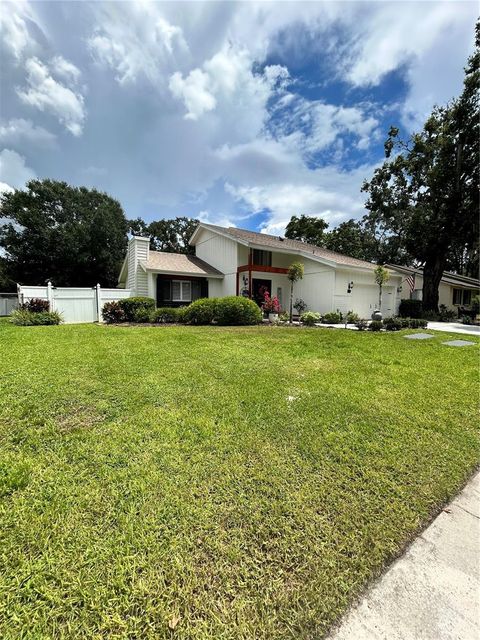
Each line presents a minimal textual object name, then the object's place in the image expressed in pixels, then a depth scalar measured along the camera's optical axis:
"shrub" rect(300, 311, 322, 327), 13.39
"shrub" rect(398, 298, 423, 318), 19.41
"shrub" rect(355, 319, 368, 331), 11.99
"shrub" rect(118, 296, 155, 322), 13.08
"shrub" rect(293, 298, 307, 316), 16.70
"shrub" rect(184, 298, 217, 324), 12.06
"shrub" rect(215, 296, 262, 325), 12.04
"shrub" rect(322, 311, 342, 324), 14.20
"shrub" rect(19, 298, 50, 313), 12.06
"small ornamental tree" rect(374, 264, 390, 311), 14.98
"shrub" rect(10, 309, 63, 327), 11.11
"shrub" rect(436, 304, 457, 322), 18.45
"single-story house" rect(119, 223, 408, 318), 15.66
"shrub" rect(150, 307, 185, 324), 12.69
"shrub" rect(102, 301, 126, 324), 12.73
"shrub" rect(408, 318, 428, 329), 12.74
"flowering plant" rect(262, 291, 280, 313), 14.51
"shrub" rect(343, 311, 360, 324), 14.65
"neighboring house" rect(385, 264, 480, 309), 23.03
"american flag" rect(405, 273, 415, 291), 17.94
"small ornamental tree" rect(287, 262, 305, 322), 14.24
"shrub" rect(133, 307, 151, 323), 12.73
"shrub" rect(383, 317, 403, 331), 11.90
